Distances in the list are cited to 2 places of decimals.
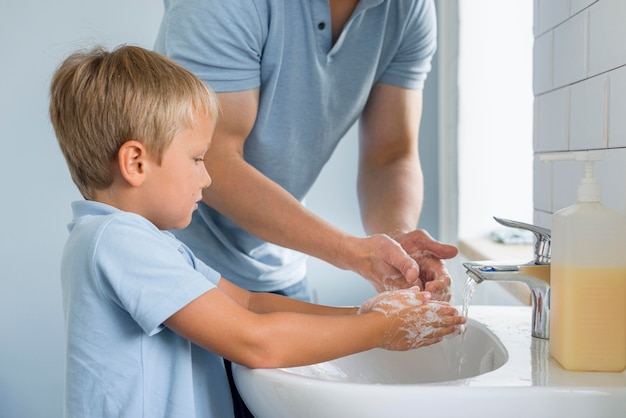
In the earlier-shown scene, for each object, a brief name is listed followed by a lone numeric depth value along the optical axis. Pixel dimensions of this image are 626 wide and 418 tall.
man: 1.16
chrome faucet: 0.90
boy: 0.84
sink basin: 0.74
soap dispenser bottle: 0.76
